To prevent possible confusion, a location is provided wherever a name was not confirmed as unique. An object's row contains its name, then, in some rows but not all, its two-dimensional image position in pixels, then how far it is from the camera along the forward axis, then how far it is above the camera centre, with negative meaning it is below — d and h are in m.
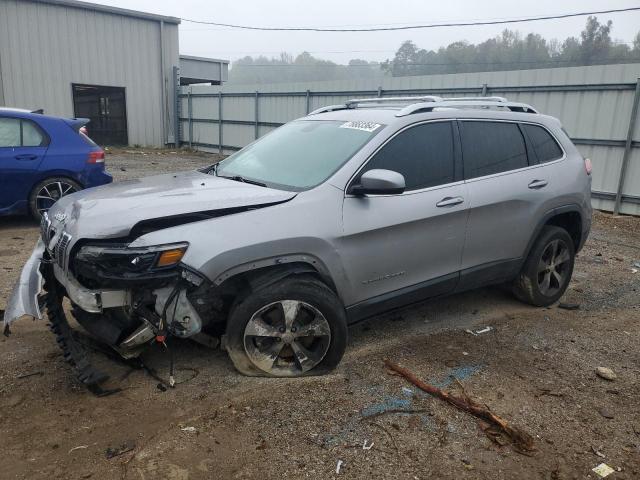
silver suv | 3.01 -0.87
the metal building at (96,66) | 18.39 +0.59
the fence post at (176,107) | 21.98 -0.83
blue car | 6.99 -1.02
